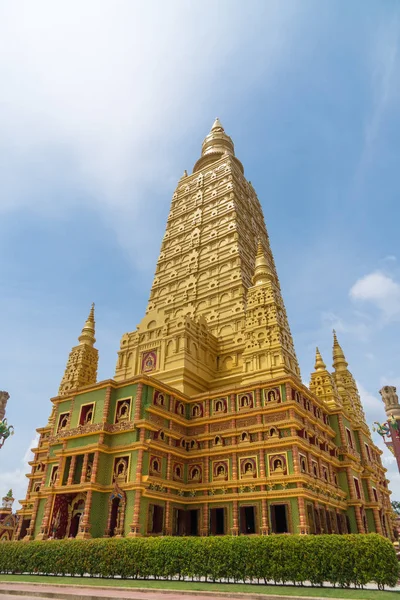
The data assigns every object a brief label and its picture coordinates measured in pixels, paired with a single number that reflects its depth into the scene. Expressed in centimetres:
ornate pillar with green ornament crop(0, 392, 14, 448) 2564
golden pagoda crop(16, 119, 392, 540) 2702
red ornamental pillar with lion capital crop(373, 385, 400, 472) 2116
